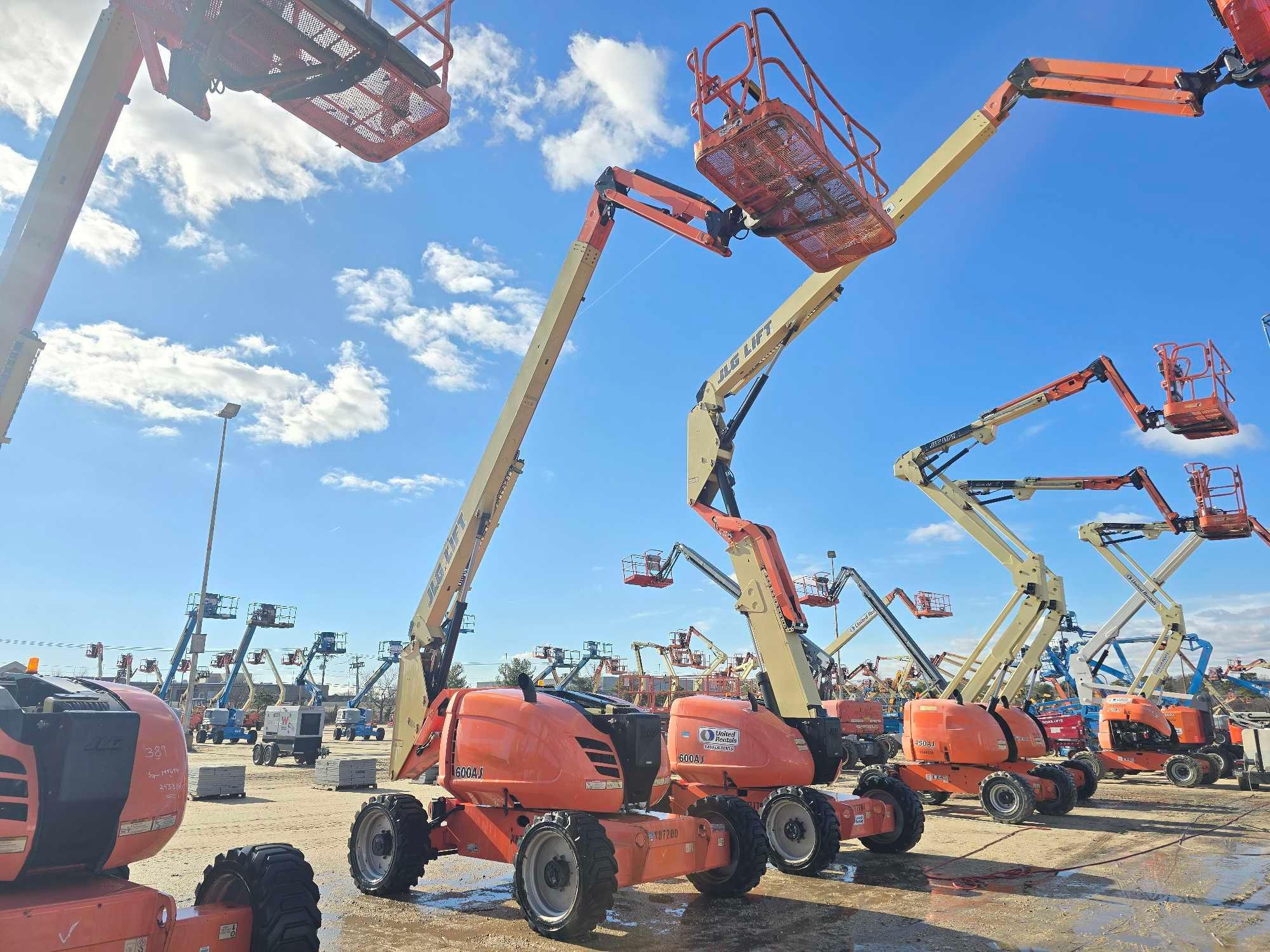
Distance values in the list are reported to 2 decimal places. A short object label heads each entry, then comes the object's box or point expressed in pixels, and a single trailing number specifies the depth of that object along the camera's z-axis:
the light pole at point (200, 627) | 25.86
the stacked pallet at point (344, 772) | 21.34
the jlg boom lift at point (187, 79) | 5.39
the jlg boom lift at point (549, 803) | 7.73
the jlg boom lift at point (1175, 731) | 22.56
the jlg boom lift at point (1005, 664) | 15.64
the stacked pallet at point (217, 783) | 18.91
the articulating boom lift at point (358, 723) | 48.50
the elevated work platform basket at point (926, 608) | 40.47
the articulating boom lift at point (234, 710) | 42.38
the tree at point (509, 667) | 48.78
